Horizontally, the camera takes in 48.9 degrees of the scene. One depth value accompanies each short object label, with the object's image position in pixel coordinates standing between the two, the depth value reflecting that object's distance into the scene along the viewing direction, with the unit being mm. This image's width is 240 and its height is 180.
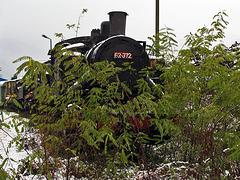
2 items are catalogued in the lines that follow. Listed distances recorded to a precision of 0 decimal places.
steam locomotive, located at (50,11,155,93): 6031
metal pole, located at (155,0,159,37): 13525
